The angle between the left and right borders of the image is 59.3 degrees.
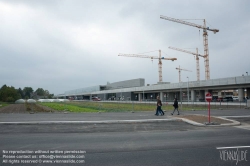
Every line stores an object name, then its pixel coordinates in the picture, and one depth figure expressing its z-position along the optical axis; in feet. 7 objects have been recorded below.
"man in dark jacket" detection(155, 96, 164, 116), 69.00
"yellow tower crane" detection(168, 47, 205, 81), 352.46
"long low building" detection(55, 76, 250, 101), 180.08
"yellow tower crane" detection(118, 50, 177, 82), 379.14
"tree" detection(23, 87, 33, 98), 498.07
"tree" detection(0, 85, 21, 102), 273.13
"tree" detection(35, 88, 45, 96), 545.19
